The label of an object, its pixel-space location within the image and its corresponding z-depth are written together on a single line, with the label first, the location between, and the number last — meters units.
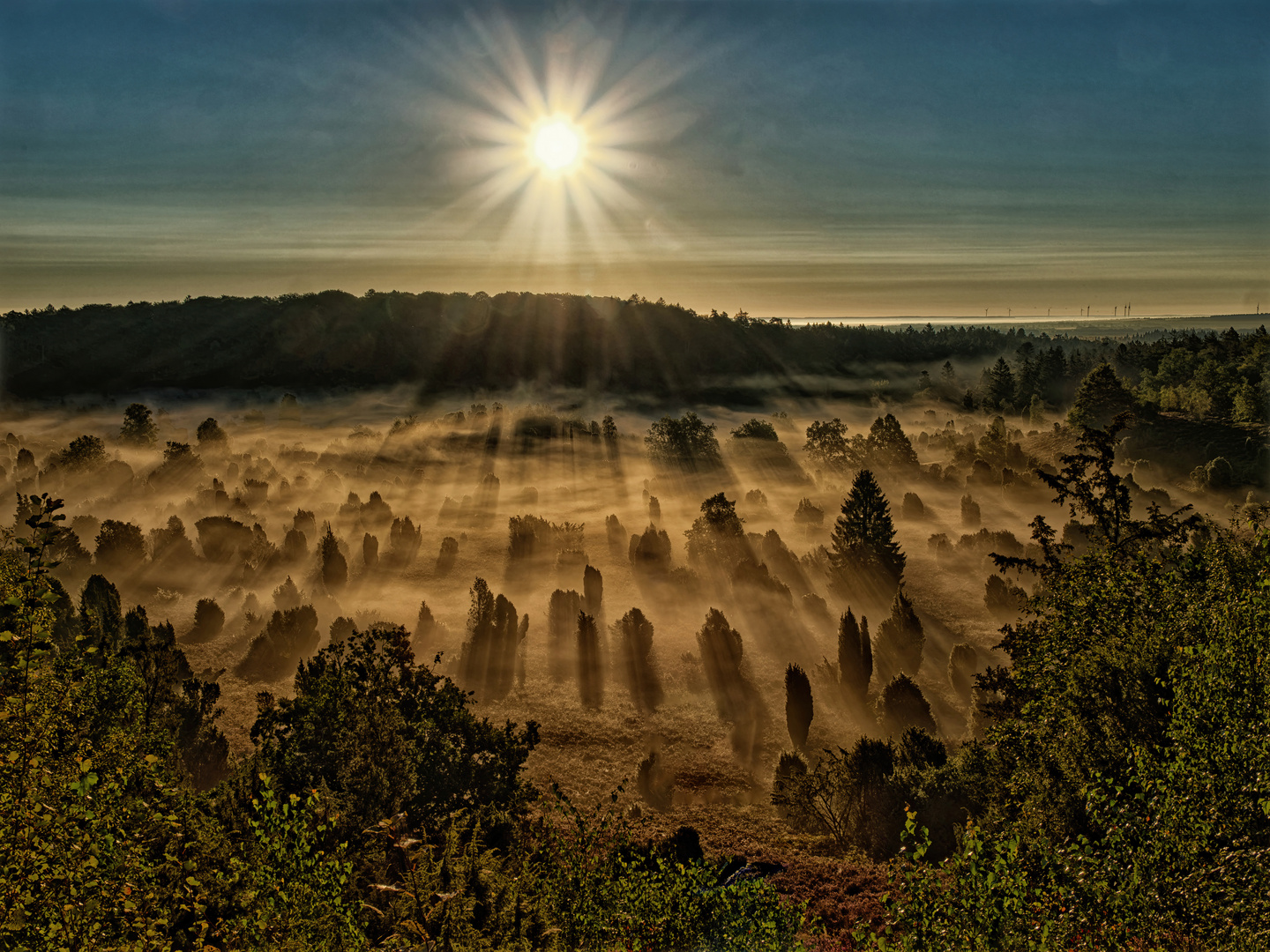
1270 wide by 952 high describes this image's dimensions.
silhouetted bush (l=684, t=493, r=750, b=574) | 60.53
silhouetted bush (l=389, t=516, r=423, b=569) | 64.06
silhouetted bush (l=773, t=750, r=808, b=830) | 28.58
